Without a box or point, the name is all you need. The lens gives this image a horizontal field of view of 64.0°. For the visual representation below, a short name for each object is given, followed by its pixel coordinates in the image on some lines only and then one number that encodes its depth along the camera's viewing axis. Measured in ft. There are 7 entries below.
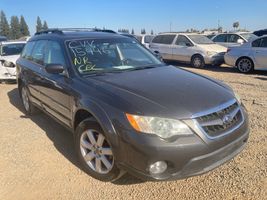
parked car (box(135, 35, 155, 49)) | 42.67
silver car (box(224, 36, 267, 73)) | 25.33
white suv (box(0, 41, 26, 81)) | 23.09
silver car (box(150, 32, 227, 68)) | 30.20
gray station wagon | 6.70
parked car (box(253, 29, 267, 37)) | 40.46
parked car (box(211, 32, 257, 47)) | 36.19
